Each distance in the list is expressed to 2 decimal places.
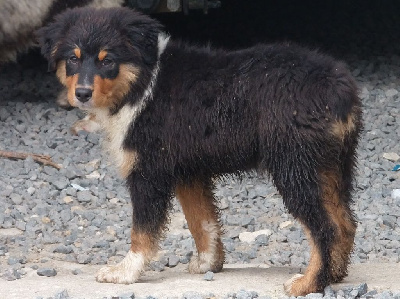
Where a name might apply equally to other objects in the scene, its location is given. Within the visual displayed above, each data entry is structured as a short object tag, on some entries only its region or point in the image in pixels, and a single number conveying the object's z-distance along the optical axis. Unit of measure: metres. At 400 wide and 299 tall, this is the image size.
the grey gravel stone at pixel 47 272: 11.55
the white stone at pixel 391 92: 19.77
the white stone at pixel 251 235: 13.67
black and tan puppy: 9.91
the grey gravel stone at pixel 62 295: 9.86
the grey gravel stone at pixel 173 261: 12.37
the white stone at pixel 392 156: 16.81
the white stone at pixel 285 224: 14.08
